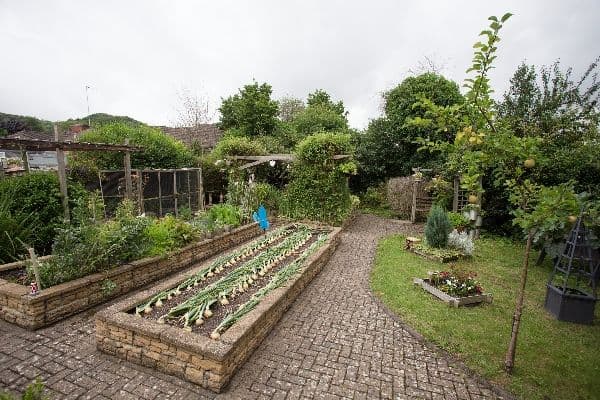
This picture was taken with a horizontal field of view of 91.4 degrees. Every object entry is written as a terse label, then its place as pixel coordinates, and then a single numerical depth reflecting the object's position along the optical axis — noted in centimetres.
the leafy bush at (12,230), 492
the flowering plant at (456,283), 518
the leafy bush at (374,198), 1700
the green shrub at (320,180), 1084
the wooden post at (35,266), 364
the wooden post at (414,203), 1291
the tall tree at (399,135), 1488
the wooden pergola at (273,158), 1134
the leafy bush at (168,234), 570
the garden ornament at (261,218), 876
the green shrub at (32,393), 164
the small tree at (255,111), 2219
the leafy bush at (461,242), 776
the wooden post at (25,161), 691
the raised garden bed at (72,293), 378
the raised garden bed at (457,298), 493
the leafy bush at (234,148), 1361
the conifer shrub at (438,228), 794
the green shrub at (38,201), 533
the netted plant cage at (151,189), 910
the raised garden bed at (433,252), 746
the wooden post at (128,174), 756
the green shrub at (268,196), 1102
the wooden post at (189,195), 1060
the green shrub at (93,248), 423
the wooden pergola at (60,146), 516
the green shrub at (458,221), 982
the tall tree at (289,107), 3409
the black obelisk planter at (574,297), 450
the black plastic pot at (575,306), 451
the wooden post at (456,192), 1153
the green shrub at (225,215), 816
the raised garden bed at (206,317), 300
